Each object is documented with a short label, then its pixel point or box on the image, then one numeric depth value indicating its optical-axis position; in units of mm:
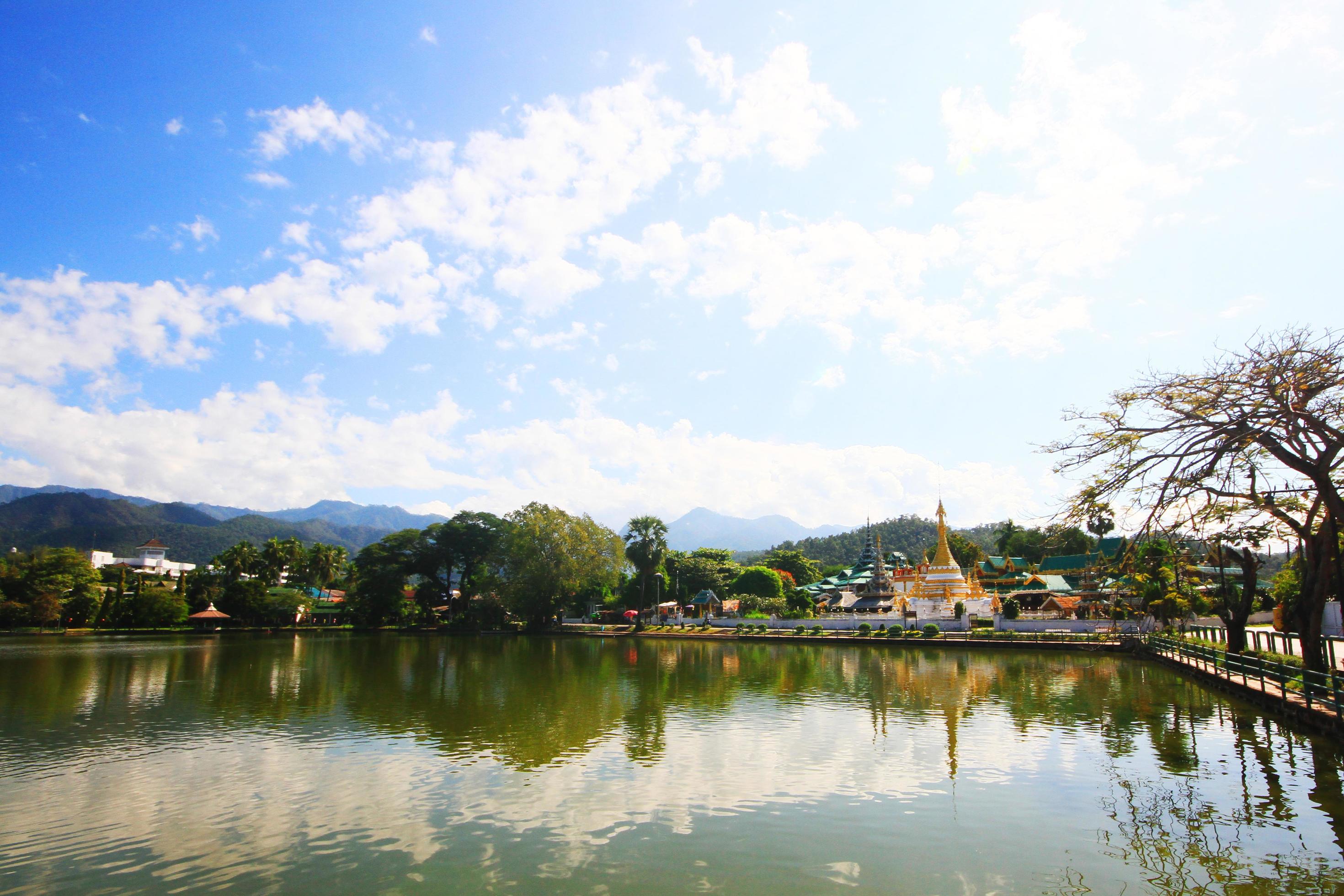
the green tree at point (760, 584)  70125
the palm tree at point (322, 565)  70188
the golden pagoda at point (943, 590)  49188
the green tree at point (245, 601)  61062
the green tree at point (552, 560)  55781
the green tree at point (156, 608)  58188
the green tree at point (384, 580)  63750
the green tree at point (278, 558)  65438
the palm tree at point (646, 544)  60656
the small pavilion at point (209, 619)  56312
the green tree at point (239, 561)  63594
